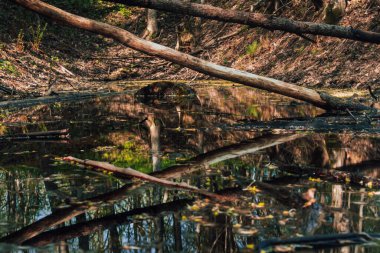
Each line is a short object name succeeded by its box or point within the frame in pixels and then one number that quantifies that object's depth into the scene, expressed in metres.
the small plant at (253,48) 21.77
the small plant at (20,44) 19.40
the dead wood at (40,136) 7.63
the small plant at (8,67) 15.65
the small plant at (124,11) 31.79
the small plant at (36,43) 20.93
